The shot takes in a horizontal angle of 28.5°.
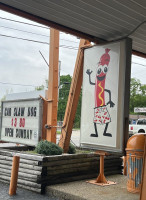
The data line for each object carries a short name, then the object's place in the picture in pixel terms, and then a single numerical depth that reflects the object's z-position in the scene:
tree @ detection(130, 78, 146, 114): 56.28
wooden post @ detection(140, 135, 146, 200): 4.98
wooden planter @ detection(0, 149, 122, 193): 6.36
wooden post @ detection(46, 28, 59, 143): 8.45
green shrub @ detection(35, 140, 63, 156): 7.09
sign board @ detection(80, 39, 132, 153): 6.16
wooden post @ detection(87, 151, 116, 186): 6.64
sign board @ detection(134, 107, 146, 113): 37.81
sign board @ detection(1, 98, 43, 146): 7.91
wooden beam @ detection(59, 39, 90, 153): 8.20
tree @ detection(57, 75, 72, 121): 54.38
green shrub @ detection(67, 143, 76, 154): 8.59
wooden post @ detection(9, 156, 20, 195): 6.18
